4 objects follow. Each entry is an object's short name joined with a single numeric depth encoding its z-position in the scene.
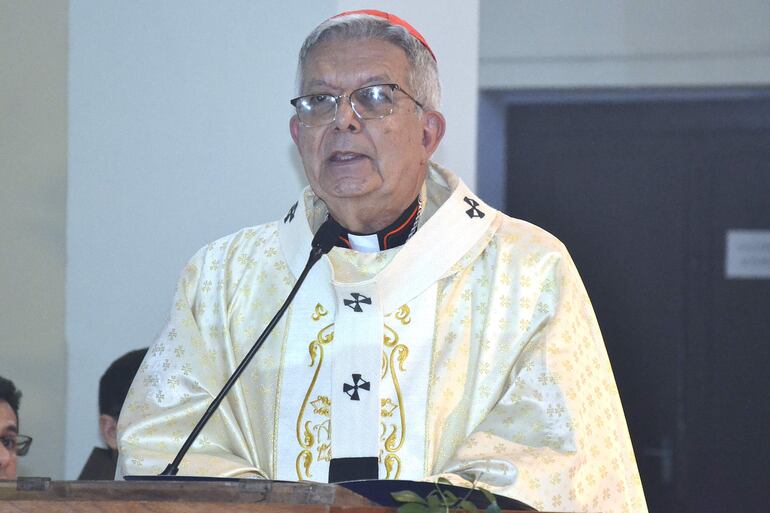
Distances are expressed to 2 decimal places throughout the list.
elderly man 6.37
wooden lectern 4.35
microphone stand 5.79
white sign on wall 13.77
